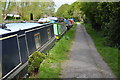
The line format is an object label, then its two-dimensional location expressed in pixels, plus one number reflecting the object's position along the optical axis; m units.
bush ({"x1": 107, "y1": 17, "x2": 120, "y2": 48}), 5.83
